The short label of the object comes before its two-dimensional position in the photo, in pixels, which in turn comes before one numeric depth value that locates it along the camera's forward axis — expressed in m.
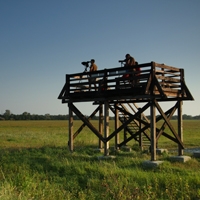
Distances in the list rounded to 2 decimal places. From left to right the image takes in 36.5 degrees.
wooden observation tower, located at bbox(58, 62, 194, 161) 13.94
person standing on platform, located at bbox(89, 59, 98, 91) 17.61
